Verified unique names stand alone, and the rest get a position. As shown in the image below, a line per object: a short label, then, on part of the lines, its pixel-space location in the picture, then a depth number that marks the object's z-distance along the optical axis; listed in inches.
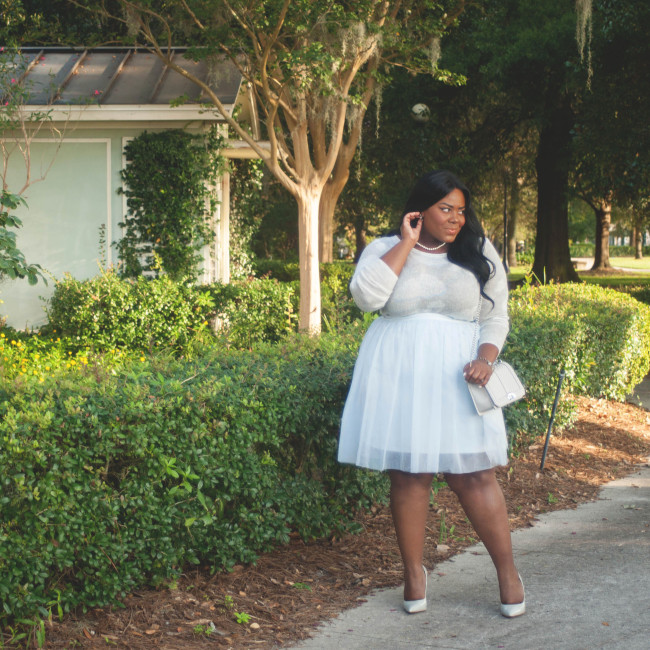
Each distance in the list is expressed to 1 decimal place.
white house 448.8
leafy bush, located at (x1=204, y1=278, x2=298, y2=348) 456.8
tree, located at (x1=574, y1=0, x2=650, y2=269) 491.8
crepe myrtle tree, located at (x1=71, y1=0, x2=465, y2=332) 410.6
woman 132.3
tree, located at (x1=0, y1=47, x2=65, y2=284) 421.5
